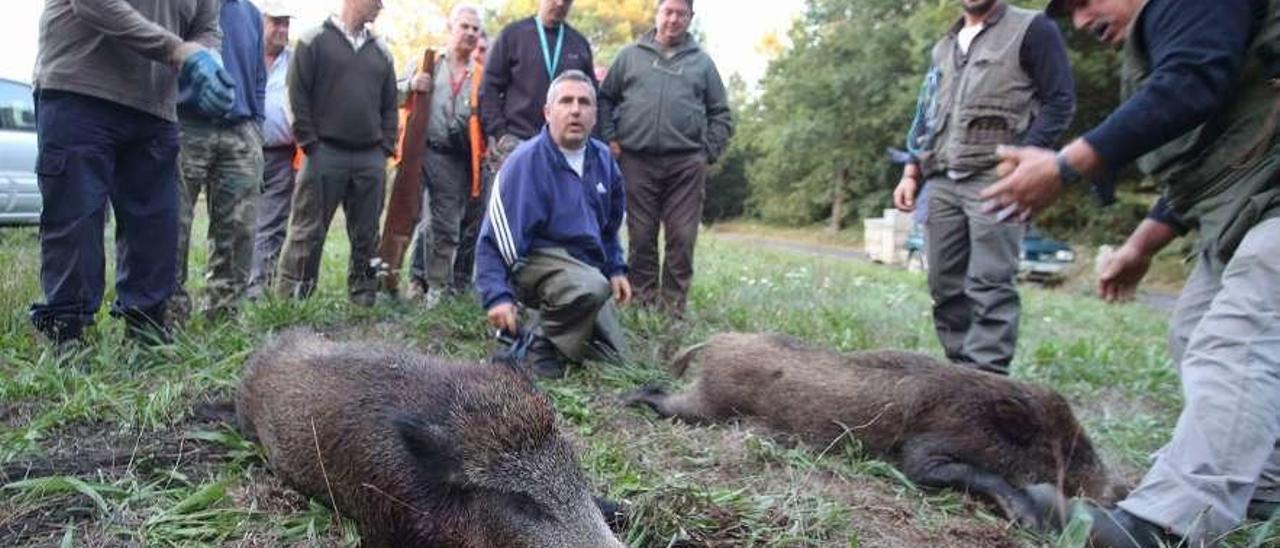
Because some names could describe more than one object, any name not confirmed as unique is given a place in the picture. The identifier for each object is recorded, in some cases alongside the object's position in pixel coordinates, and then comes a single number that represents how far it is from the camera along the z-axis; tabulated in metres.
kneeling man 5.12
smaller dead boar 3.81
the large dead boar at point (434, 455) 2.62
